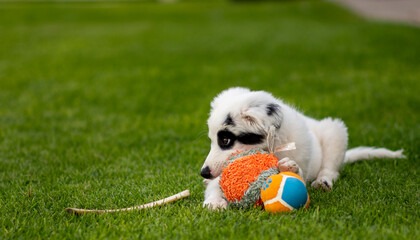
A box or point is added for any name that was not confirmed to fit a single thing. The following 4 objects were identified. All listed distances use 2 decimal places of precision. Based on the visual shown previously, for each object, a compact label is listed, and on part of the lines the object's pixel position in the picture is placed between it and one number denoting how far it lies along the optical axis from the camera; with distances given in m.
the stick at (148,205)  3.05
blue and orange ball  2.88
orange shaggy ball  3.00
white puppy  3.14
